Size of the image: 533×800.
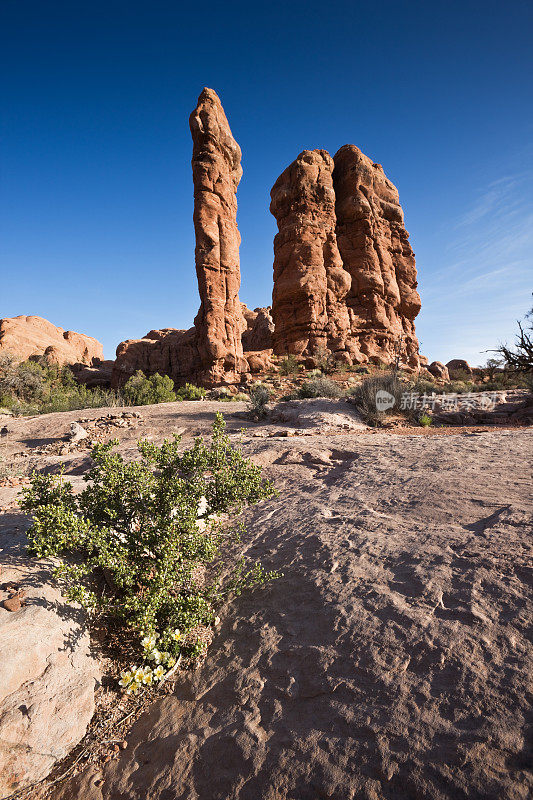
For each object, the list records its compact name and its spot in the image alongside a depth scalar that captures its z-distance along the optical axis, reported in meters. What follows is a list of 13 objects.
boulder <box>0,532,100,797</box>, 1.55
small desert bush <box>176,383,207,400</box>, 15.40
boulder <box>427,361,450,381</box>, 27.12
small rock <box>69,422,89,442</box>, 7.25
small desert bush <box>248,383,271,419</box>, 9.41
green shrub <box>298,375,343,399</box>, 11.70
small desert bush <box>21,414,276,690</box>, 1.99
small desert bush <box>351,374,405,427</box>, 9.14
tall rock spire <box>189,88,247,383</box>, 21.33
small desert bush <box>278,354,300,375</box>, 21.19
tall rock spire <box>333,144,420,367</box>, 26.92
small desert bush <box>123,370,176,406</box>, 14.04
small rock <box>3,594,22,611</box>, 1.86
